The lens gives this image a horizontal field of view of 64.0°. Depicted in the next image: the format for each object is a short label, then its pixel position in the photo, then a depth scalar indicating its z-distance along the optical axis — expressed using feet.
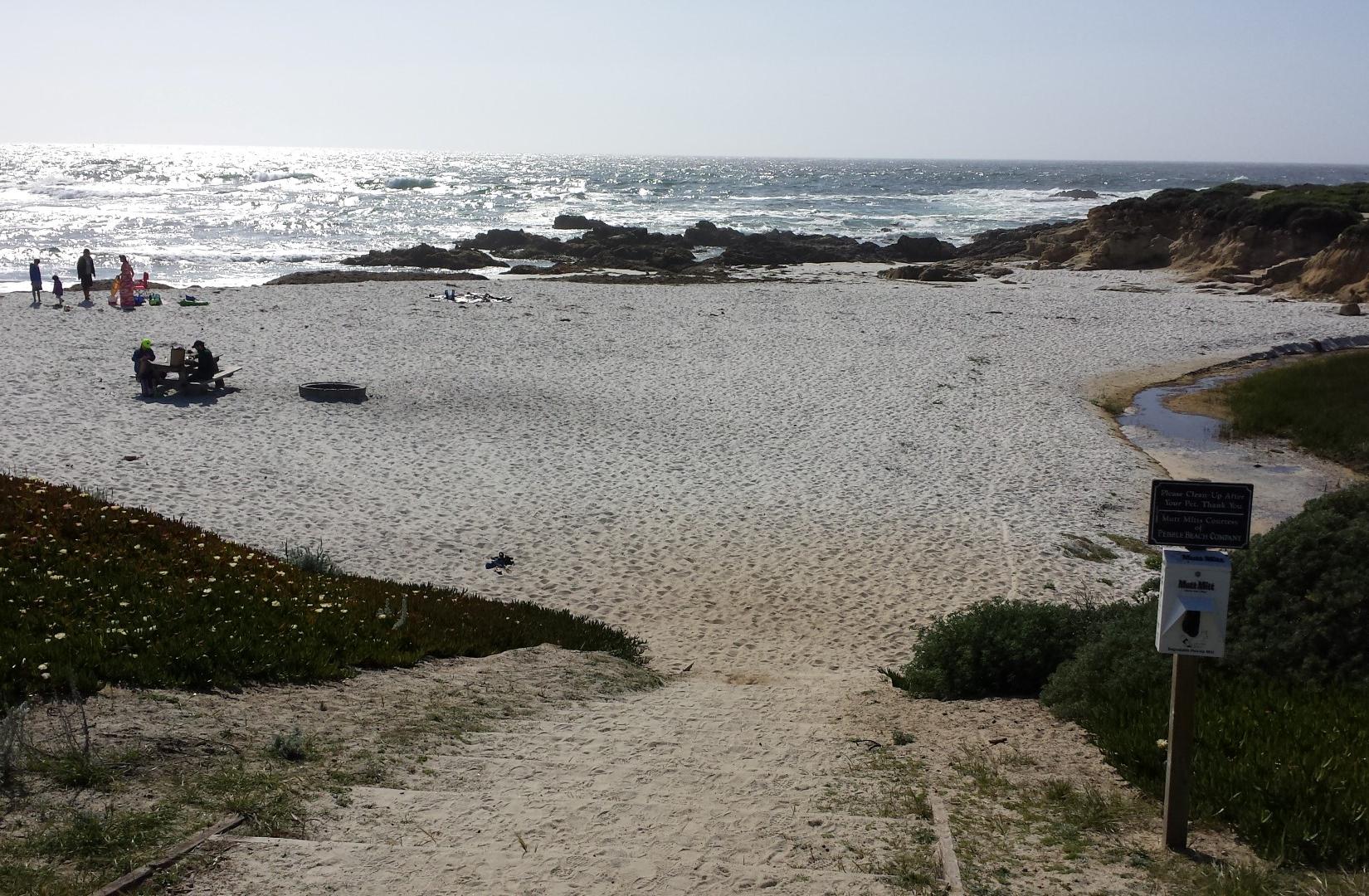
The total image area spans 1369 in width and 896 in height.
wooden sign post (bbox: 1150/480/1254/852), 15.01
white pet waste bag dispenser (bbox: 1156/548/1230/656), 15.02
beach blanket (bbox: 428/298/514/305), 102.78
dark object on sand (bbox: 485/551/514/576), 38.83
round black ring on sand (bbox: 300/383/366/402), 63.21
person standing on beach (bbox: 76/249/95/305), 97.76
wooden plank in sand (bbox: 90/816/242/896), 14.38
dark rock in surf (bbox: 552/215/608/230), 230.48
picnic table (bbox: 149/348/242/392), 62.59
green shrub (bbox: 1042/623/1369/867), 15.62
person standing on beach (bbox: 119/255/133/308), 93.30
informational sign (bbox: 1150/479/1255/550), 14.98
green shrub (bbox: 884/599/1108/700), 25.89
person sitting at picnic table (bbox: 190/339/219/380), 63.57
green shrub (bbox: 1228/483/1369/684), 20.97
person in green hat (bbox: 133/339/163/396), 61.77
